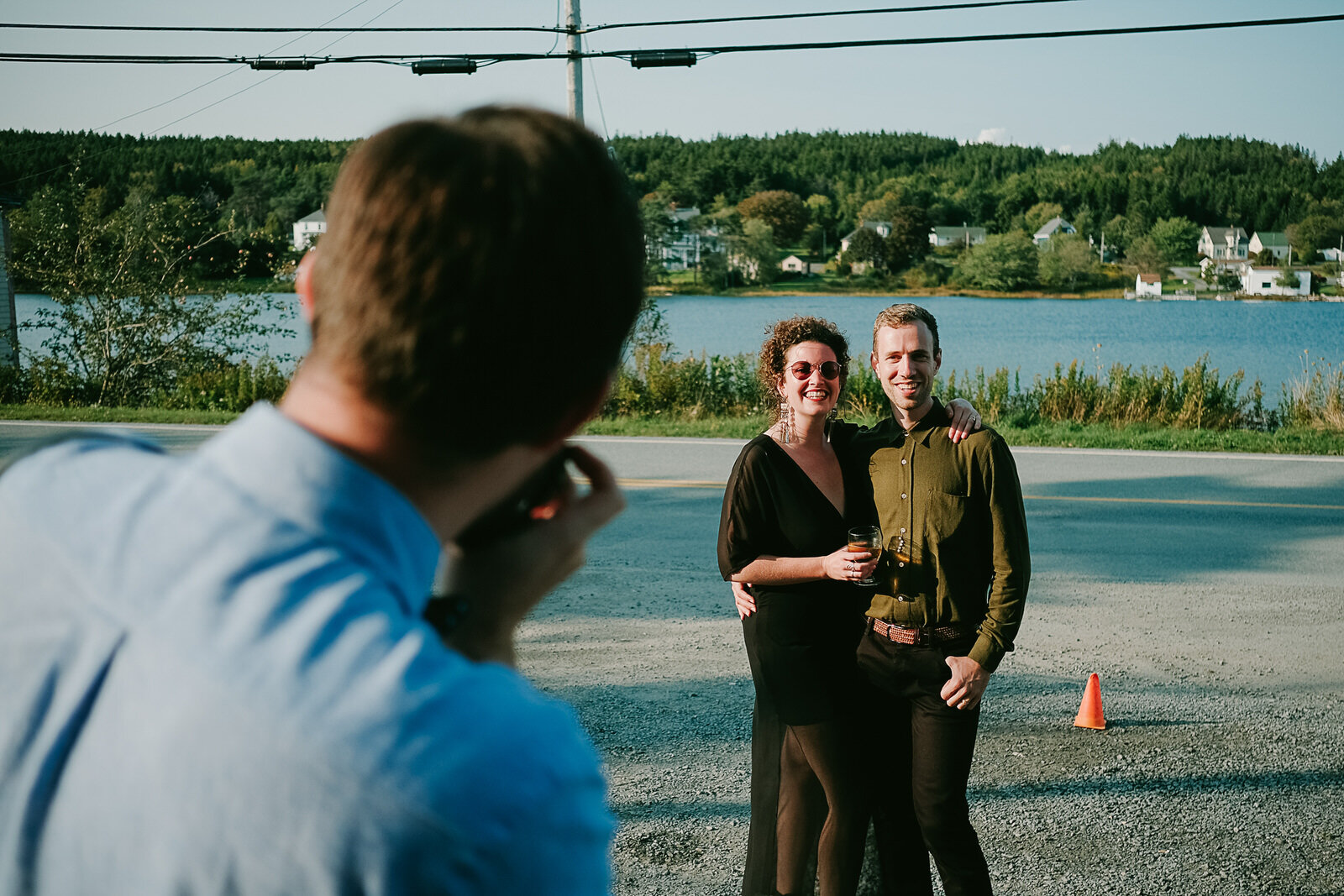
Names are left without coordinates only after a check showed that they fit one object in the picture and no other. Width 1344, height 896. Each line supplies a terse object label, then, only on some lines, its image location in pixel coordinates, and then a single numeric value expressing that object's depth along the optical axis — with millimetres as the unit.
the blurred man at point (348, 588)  704
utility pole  19562
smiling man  3555
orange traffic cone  5613
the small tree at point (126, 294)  21672
